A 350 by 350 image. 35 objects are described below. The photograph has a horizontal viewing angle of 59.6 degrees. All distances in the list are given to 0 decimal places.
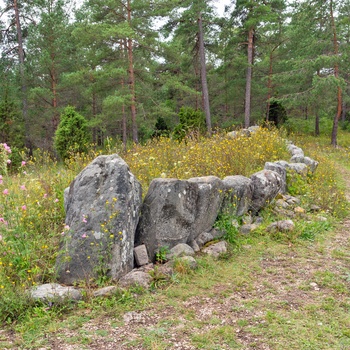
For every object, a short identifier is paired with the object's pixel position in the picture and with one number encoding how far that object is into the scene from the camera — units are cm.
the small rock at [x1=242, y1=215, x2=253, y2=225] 527
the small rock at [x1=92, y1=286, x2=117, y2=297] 323
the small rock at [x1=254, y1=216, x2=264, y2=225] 539
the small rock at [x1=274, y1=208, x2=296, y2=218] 568
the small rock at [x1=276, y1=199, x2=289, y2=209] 593
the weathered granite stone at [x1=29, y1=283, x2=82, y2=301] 304
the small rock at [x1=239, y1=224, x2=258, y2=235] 503
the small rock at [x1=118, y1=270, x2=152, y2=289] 342
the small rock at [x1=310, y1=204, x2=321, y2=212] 607
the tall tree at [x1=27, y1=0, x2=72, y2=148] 1706
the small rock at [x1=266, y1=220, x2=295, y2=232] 501
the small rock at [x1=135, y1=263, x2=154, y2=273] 371
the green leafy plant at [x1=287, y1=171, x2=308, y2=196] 679
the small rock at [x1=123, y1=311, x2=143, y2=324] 297
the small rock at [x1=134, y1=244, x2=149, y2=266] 384
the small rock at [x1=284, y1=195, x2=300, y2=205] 615
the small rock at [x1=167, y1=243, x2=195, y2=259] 400
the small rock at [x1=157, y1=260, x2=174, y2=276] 367
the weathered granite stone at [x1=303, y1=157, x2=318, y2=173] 814
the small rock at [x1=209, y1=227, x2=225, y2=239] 473
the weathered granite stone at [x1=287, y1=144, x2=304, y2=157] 905
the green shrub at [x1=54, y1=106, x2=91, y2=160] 1341
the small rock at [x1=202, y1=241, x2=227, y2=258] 428
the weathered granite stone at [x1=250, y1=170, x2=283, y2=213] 561
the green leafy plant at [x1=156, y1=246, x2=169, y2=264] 396
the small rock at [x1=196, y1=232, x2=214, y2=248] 453
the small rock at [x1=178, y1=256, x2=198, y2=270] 385
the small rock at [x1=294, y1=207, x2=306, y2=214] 569
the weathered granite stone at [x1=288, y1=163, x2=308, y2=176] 733
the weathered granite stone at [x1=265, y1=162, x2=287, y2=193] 646
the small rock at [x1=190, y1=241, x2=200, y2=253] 437
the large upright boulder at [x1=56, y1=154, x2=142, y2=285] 344
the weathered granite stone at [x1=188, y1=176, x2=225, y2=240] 455
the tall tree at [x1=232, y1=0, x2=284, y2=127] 1495
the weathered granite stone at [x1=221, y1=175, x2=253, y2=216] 504
